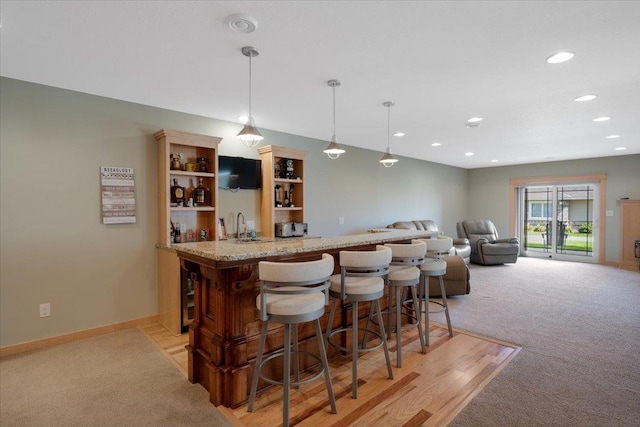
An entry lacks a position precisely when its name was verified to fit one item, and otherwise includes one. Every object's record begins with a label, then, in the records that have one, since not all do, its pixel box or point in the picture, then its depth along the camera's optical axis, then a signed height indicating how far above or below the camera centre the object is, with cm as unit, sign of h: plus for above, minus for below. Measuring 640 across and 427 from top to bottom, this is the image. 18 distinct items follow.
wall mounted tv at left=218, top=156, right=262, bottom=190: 419 +48
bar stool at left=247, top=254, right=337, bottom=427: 185 -56
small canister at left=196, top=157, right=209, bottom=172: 394 +53
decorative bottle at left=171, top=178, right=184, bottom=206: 376 +16
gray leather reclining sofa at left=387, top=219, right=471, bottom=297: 446 -98
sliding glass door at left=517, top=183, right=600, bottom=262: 770 -32
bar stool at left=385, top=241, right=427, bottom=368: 268 -47
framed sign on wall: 340 +15
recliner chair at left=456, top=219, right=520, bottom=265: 716 -91
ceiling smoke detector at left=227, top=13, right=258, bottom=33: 201 +118
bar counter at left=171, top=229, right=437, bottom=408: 217 -74
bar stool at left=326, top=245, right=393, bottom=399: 229 -55
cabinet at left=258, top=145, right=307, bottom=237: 454 +34
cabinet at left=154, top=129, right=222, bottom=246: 360 +29
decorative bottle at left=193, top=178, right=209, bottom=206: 392 +17
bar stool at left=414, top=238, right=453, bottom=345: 301 -58
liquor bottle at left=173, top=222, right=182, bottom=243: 377 -30
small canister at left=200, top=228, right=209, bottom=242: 397 -31
